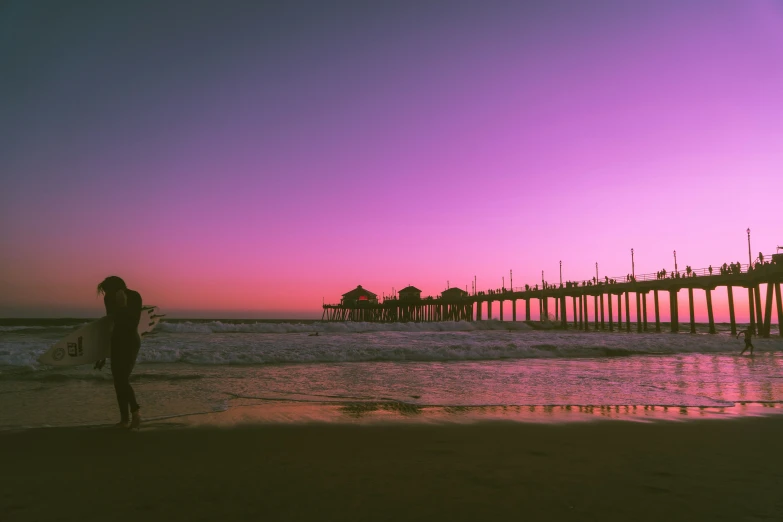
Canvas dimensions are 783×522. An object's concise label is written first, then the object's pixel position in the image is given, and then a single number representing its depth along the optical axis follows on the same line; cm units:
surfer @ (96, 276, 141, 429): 595
